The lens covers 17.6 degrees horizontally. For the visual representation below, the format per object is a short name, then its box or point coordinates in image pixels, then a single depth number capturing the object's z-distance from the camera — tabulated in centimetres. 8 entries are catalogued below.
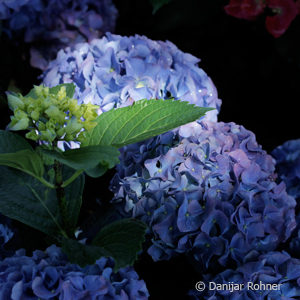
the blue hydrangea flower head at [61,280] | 80
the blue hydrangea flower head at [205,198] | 86
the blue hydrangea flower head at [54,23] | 110
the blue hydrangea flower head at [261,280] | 84
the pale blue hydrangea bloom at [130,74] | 94
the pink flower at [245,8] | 107
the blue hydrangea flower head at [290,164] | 98
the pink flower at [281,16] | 106
